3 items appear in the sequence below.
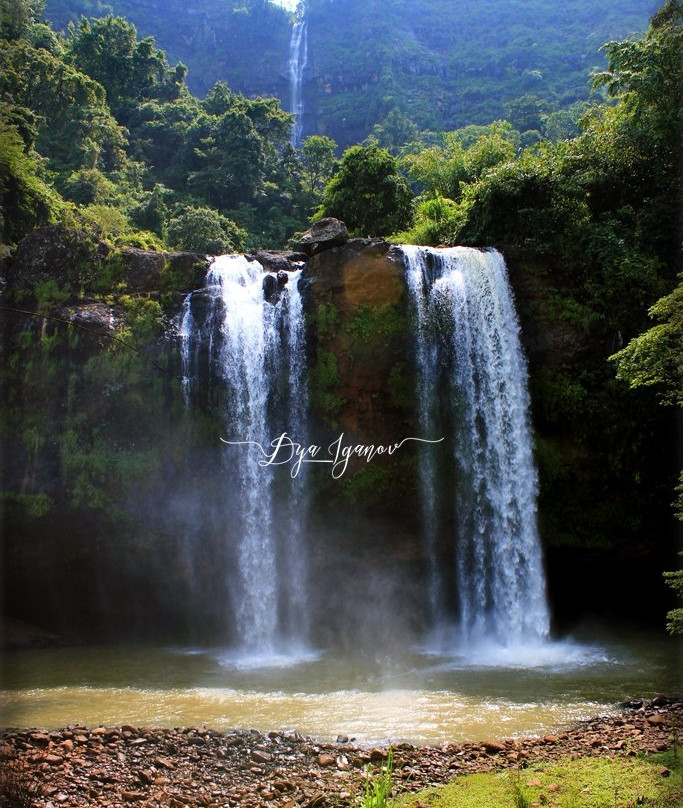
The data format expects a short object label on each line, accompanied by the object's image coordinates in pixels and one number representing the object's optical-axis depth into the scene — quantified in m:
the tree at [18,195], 19.17
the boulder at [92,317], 15.74
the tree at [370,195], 24.86
